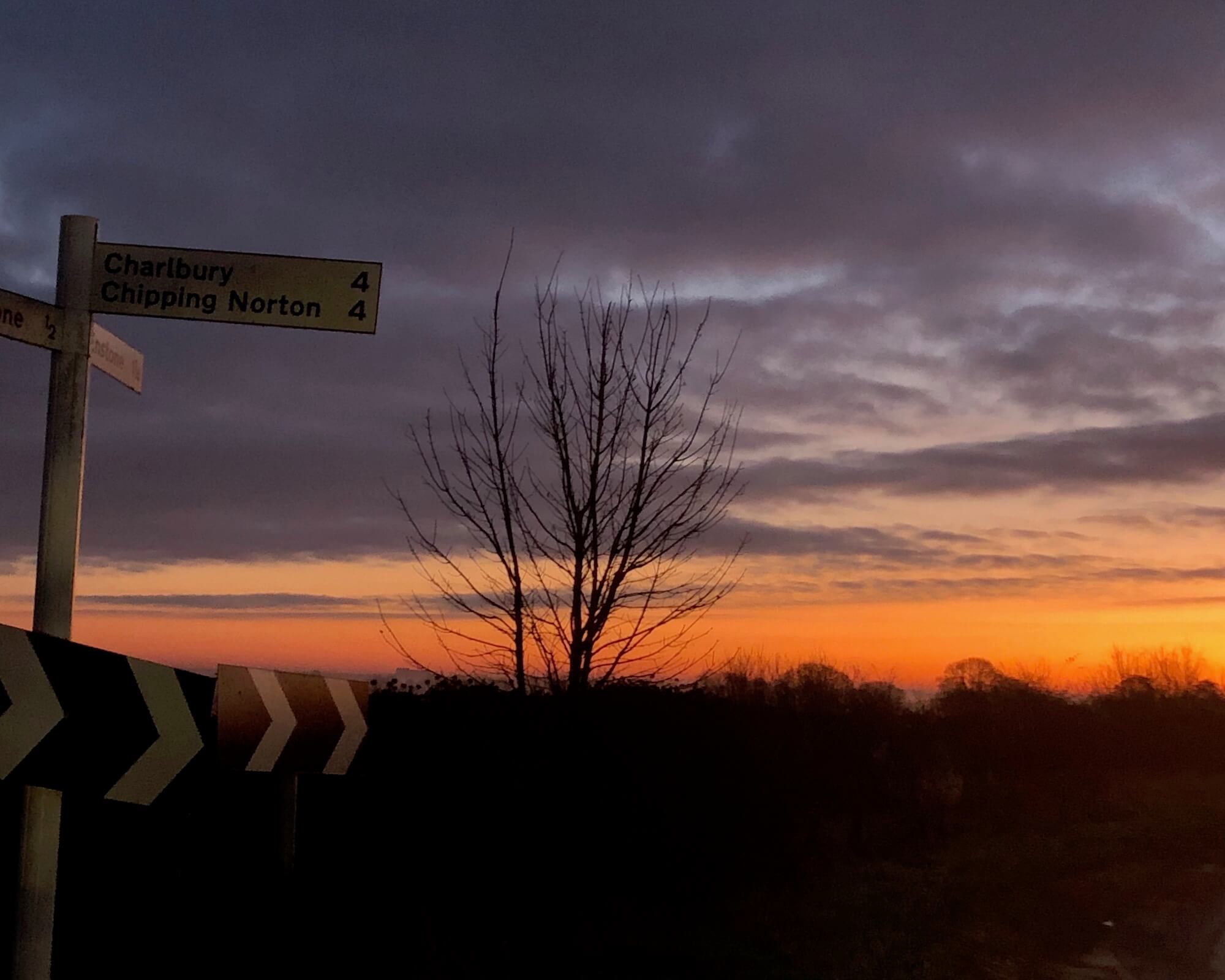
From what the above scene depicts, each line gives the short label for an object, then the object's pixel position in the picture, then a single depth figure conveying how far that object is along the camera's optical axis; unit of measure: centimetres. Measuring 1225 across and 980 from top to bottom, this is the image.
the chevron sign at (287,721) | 512
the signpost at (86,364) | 433
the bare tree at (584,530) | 1189
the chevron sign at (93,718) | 412
